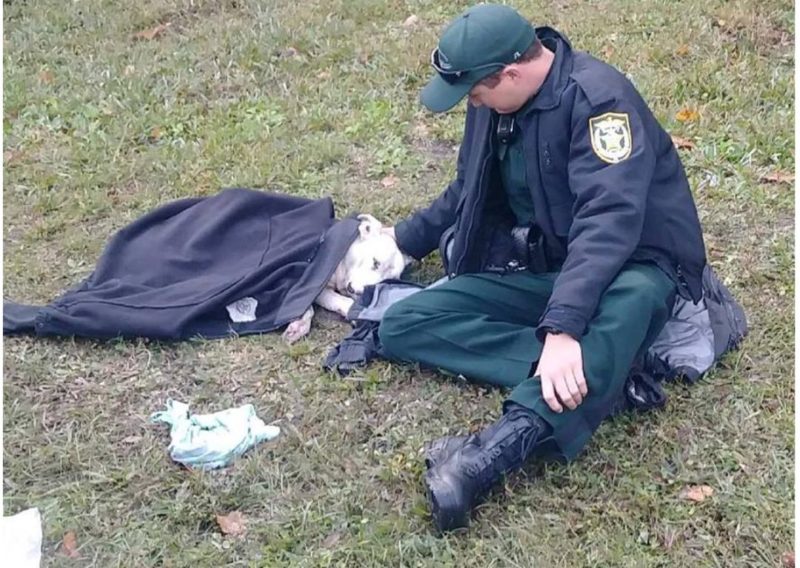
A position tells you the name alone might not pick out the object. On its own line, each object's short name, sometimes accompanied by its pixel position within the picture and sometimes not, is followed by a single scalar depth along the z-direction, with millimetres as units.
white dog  3898
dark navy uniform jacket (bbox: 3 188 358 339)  3756
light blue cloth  3182
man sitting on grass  2891
